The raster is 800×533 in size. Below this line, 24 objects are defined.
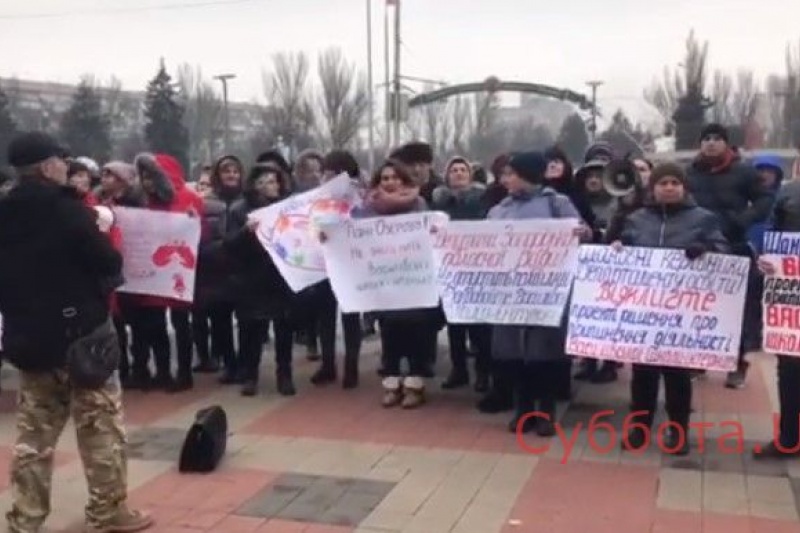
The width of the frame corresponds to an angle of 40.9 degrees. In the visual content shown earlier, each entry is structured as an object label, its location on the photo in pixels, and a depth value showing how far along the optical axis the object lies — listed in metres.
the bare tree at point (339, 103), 52.28
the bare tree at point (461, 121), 66.44
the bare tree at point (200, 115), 56.41
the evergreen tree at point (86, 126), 49.47
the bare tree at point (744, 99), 56.41
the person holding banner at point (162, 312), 8.46
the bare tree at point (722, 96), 55.42
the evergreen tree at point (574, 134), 62.81
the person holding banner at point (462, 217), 8.52
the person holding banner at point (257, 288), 8.53
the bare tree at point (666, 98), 54.93
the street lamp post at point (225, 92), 54.21
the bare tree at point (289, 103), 51.28
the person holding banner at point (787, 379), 6.50
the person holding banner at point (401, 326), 8.09
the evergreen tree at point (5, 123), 42.88
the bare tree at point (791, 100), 49.04
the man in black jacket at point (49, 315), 5.11
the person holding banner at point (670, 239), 6.64
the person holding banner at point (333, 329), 8.70
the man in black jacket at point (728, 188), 8.35
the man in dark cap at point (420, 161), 8.52
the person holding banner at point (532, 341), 7.26
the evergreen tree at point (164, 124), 50.53
